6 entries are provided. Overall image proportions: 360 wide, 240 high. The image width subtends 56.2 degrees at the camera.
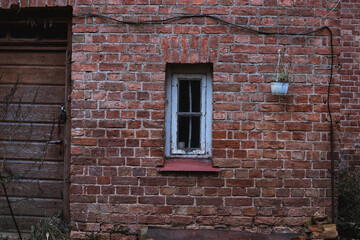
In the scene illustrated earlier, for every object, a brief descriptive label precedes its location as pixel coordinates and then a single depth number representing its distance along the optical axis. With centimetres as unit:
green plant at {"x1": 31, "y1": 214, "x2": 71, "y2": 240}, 370
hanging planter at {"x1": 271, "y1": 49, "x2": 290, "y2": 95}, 362
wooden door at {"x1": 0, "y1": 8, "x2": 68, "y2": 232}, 415
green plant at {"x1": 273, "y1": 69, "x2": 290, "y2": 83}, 361
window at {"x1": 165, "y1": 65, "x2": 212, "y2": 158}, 398
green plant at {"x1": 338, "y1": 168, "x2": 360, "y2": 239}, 408
